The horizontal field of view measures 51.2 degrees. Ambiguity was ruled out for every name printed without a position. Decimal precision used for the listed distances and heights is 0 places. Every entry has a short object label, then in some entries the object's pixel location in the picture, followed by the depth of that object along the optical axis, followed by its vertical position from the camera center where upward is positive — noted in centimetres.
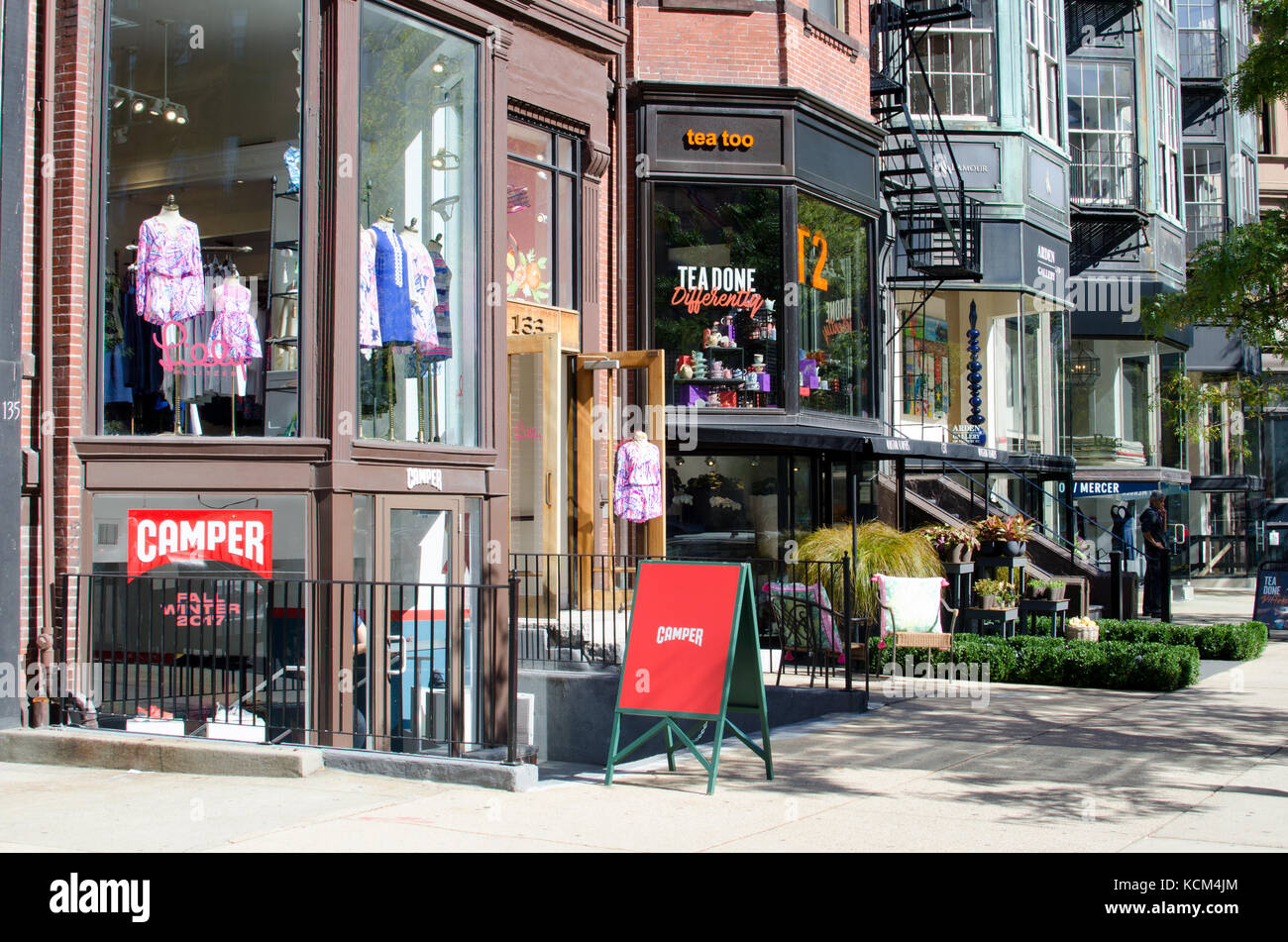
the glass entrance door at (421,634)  982 -87
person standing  1895 -51
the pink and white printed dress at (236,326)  1032 +150
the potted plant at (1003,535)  1591 -24
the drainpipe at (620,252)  1600 +319
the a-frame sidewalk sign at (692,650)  840 -85
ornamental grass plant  1480 -47
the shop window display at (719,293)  1645 +277
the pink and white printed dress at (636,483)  1466 +38
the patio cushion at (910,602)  1425 -92
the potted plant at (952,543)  1561 -32
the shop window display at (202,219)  1016 +234
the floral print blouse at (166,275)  1020 +188
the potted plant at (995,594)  1549 -92
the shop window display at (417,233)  1080 +243
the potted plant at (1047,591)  1620 -93
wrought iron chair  1287 -108
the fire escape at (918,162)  1952 +553
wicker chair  1365 -123
